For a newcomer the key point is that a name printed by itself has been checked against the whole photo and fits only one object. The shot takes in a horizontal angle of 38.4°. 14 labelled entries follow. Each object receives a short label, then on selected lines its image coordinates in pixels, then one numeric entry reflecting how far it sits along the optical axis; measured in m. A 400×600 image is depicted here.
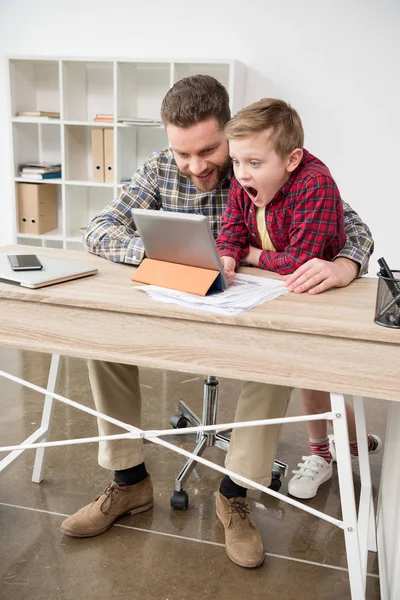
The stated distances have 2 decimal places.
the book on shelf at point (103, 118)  3.60
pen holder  1.09
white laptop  1.30
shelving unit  3.59
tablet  1.23
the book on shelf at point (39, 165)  3.79
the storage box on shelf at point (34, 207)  3.83
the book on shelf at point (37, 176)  3.77
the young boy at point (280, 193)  1.44
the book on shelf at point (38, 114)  3.70
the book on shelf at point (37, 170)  3.77
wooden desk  1.11
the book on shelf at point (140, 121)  3.48
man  1.53
